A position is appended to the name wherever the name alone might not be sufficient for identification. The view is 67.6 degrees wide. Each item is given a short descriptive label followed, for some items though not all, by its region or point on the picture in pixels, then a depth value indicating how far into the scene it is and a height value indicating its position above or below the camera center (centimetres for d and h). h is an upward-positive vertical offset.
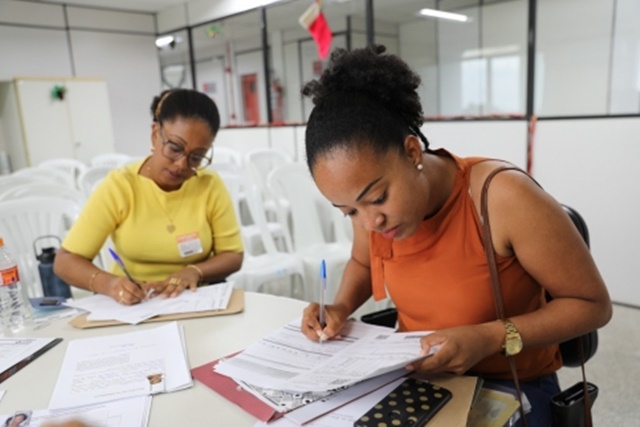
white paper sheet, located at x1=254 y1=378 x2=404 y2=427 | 81 -50
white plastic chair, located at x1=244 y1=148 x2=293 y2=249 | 436 -41
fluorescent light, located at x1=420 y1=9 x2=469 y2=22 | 722 +148
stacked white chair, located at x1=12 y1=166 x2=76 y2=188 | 368 -32
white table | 87 -51
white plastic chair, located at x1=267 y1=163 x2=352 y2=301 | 313 -59
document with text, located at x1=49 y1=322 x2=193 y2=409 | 94 -51
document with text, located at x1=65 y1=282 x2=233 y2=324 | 132 -50
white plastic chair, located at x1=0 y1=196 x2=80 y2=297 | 209 -40
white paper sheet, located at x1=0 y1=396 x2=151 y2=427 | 85 -51
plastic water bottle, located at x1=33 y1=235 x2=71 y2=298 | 179 -53
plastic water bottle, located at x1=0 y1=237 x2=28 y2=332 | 129 -44
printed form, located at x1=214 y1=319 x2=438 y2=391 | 87 -49
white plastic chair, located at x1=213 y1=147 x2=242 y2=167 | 516 -32
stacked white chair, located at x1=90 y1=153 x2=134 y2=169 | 524 -31
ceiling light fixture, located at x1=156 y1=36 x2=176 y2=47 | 754 +137
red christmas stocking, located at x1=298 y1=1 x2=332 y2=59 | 465 +92
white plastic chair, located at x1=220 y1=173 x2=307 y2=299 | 276 -83
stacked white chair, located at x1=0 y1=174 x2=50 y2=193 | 319 -30
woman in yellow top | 158 -31
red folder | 84 -51
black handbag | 96 -58
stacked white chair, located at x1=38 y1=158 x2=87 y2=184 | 514 -33
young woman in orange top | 92 -24
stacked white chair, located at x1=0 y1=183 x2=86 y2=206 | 260 -30
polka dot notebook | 79 -49
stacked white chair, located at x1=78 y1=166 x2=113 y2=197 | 341 -33
